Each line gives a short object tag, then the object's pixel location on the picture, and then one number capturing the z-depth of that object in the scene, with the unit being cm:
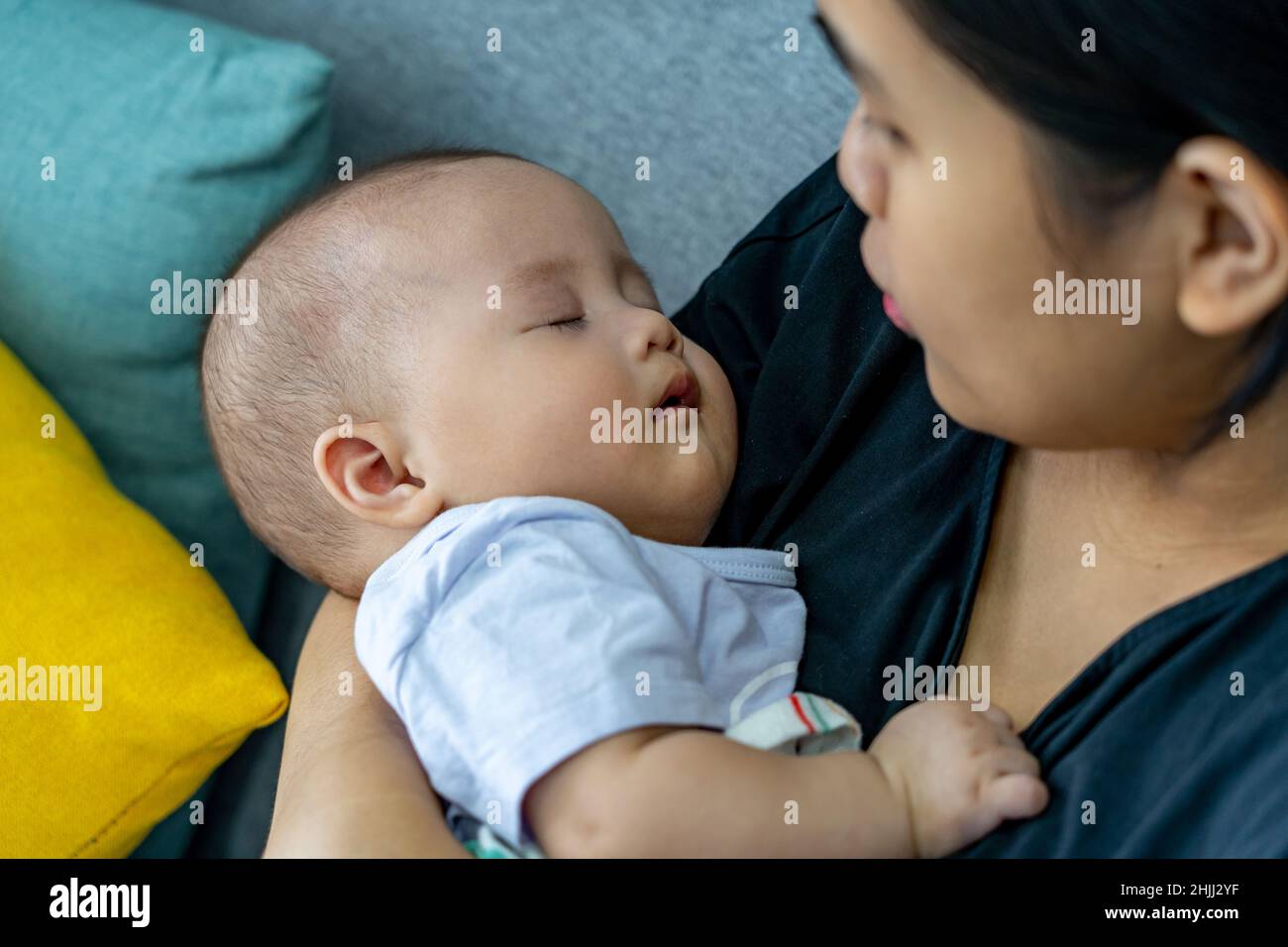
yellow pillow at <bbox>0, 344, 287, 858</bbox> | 136
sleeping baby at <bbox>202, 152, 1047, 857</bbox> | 87
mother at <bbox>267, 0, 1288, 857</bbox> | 74
